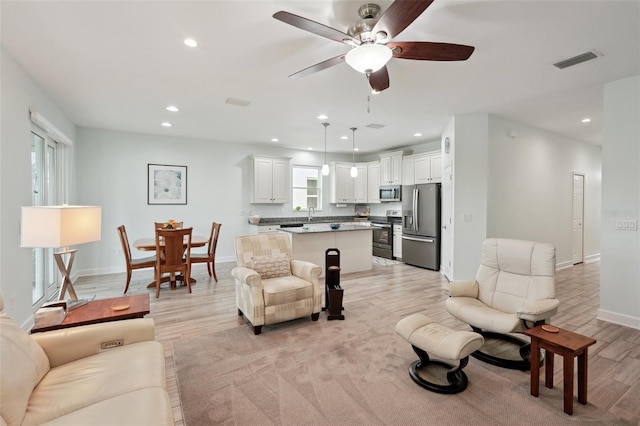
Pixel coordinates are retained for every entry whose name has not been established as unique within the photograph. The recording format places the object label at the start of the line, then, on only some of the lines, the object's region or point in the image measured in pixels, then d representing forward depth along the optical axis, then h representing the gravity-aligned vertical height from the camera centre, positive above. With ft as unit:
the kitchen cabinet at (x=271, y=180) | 23.49 +2.21
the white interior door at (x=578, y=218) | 21.48 -0.77
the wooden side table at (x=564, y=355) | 6.37 -3.25
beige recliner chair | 10.36 -2.74
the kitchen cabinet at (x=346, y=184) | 27.02 +2.12
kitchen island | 17.23 -2.19
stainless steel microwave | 24.23 +1.22
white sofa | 4.17 -2.85
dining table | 15.05 -1.88
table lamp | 6.67 -0.42
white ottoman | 6.95 -3.26
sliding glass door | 12.91 +0.74
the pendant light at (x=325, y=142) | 17.92 +3.76
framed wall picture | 20.52 +1.65
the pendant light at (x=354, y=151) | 18.96 +4.91
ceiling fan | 5.84 +3.74
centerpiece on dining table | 15.97 -0.91
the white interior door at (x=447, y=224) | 17.03 -0.97
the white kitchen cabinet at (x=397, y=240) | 23.17 -2.54
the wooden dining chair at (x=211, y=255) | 16.55 -2.66
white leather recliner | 7.93 -2.58
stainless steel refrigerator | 19.70 -1.20
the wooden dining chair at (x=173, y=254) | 14.58 -2.29
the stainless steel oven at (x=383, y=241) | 23.90 -2.71
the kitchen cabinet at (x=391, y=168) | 23.89 +3.21
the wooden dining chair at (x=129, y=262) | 14.58 -2.71
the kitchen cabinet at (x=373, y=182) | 26.37 +2.27
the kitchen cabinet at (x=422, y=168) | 20.71 +2.82
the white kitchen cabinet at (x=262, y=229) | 23.09 -1.63
